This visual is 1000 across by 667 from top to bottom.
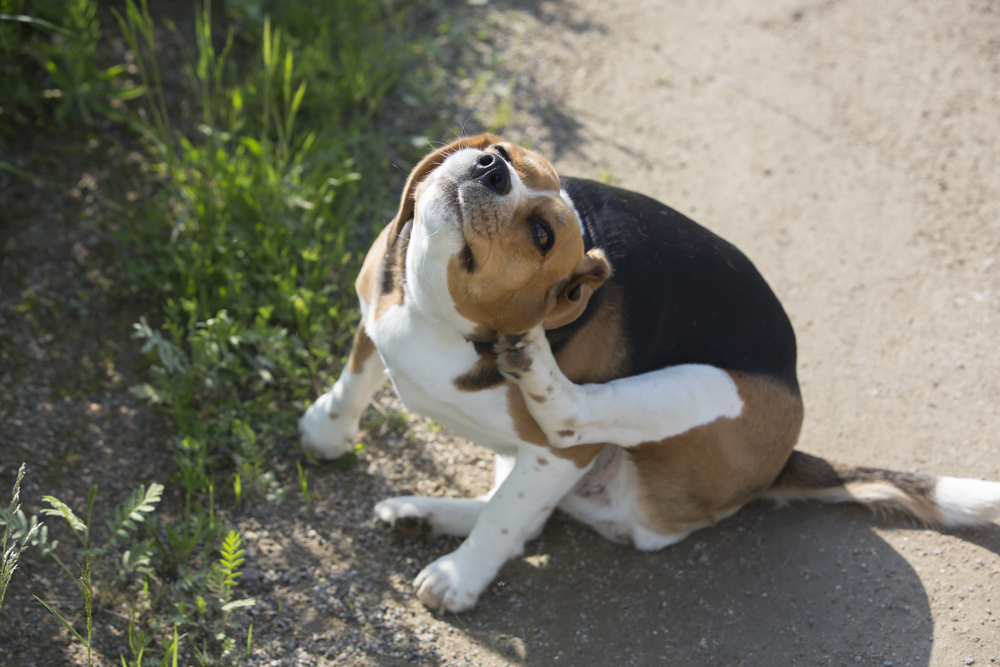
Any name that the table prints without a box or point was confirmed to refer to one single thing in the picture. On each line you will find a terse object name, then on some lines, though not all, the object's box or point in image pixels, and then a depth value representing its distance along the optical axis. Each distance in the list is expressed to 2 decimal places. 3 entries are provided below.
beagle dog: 2.49
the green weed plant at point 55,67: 4.43
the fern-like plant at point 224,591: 2.74
